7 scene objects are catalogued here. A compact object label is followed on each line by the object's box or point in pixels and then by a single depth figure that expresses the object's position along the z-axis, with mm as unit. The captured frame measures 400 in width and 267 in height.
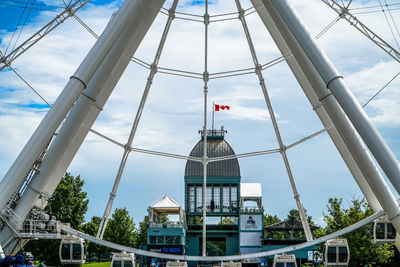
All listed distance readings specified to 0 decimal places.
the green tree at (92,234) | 96125
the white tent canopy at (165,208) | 86750
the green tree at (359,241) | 67038
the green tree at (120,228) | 105125
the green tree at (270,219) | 153825
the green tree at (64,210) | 75812
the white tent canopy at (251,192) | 99688
